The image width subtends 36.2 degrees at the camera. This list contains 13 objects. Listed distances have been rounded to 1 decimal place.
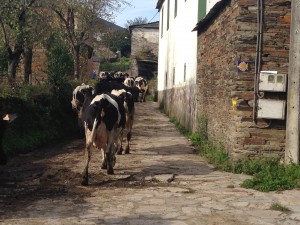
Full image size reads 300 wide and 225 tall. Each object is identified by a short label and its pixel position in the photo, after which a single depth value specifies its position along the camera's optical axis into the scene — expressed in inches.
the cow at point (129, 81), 958.4
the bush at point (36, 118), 453.4
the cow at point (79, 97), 524.7
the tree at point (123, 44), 2588.6
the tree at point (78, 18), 831.7
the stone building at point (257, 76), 344.5
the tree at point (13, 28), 575.8
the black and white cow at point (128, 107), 448.5
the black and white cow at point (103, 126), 319.3
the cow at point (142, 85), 1216.8
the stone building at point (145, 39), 1857.3
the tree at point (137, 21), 3398.1
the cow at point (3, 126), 314.4
